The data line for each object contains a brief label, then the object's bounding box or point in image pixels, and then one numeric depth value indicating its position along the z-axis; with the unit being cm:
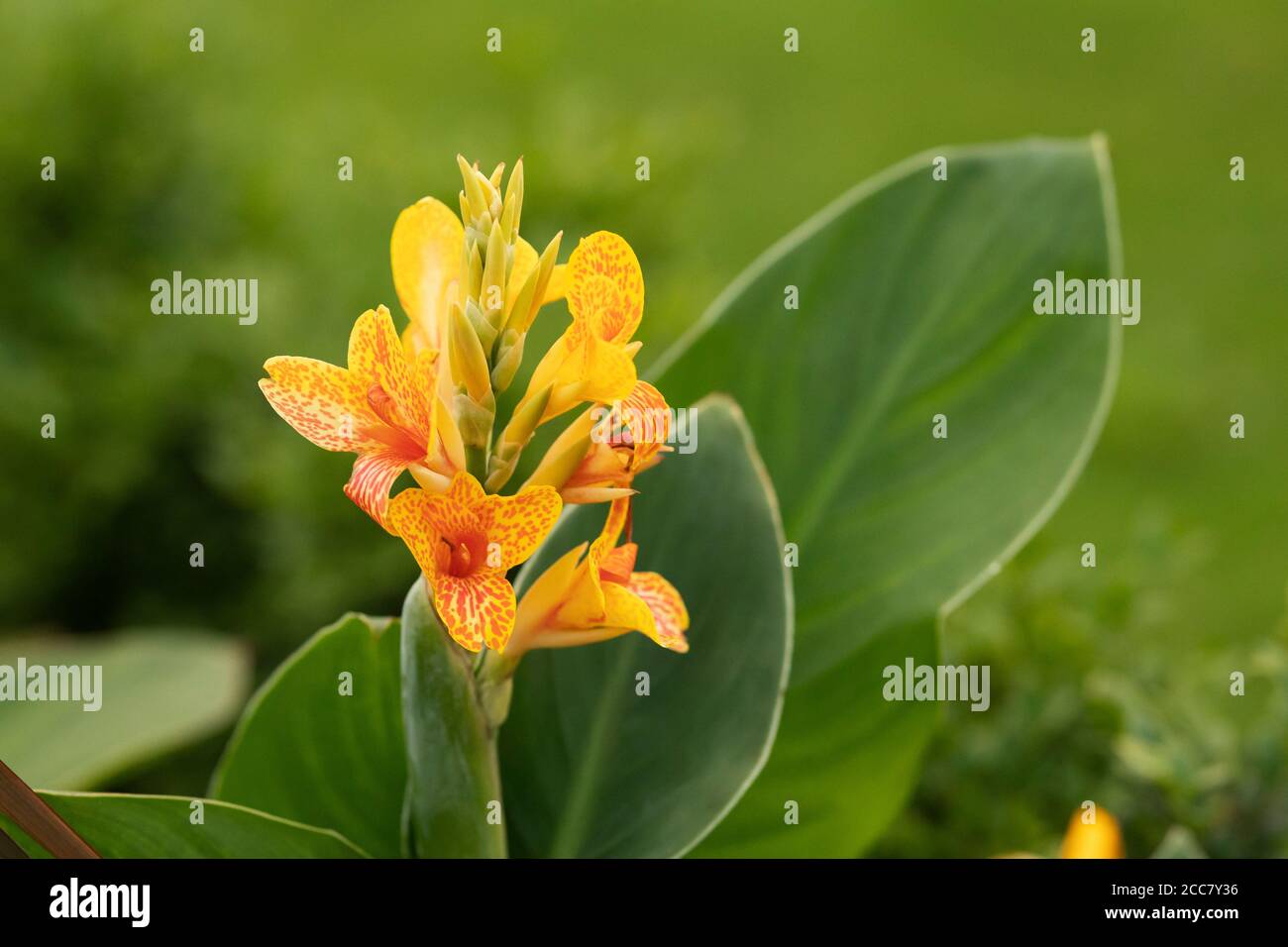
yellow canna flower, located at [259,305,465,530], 47
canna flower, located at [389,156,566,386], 47
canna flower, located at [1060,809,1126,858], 67
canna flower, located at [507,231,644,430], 47
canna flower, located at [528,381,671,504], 49
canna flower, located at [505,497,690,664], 50
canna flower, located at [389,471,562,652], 45
